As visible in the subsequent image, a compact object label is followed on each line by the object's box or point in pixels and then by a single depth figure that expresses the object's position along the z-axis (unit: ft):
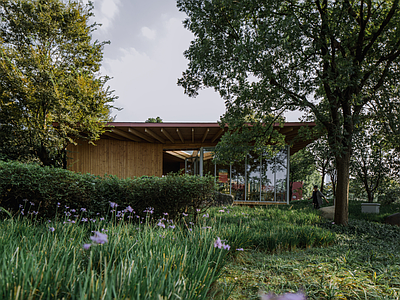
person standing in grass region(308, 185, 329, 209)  36.99
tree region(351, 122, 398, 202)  41.59
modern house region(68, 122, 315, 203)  40.47
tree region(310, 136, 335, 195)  57.53
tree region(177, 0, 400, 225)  18.67
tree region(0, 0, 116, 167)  30.32
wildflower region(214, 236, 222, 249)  5.66
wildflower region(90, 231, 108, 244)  3.37
